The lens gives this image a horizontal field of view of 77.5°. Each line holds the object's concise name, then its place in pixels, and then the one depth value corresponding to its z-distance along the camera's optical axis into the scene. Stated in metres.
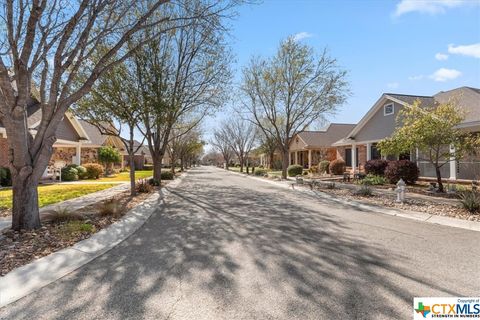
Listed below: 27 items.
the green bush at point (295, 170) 27.88
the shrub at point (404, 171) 16.67
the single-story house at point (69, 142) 19.15
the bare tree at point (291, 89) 21.41
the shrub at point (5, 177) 16.47
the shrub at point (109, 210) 8.61
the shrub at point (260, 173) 31.81
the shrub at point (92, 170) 23.94
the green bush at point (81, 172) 23.03
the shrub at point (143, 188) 14.80
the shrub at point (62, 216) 7.55
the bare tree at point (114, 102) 12.40
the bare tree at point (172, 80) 13.13
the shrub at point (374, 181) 17.38
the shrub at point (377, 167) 19.46
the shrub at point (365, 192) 12.88
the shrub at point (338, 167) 26.78
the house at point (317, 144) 35.19
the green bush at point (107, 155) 30.50
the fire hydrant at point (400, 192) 11.02
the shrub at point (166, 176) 26.22
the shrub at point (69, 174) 21.77
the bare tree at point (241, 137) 47.34
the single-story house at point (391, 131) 16.02
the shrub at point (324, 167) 28.42
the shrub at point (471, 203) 8.87
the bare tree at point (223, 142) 51.26
